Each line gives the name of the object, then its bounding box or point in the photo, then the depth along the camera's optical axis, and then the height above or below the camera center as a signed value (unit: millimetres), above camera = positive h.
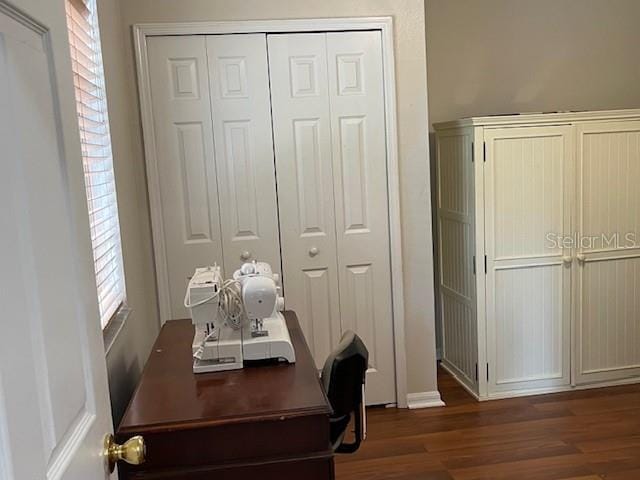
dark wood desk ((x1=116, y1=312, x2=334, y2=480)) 1457 -650
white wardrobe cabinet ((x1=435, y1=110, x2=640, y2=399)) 3273 -554
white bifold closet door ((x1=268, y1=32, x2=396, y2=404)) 3090 -145
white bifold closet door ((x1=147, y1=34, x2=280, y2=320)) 2994 +69
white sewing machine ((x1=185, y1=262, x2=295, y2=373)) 1791 -477
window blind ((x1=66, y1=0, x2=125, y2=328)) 1833 +72
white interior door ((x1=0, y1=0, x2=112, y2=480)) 694 -128
